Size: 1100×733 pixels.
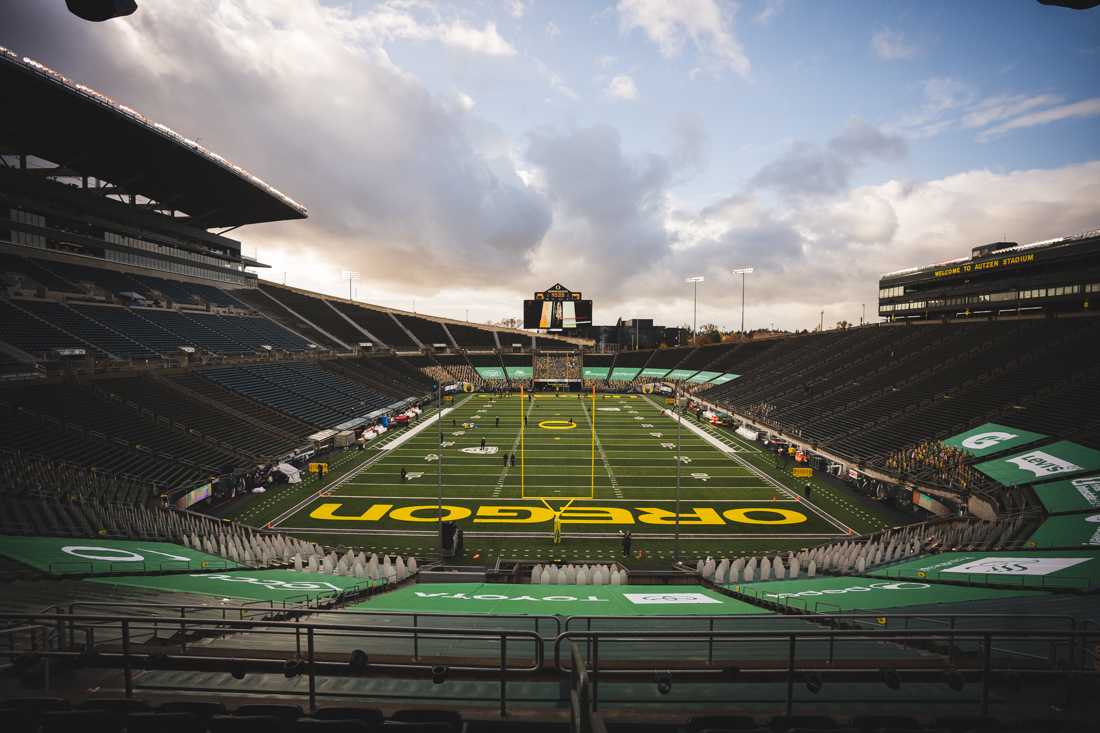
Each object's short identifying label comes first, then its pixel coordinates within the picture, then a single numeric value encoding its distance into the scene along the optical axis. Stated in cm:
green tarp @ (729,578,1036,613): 967
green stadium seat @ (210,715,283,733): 342
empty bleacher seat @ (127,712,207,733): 344
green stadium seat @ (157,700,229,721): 385
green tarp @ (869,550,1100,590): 1043
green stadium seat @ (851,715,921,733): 364
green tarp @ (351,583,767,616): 912
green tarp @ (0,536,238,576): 1051
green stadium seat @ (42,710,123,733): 342
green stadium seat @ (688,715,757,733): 368
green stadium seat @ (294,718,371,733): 348
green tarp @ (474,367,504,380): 6550
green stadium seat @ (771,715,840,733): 368
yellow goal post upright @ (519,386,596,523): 2136
